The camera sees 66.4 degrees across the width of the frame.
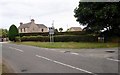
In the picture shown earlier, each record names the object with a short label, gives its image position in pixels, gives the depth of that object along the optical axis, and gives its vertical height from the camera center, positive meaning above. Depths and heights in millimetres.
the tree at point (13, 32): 24844 +785
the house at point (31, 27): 41640 +3583
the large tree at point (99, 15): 12893 +2755
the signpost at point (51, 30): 14454 +721
